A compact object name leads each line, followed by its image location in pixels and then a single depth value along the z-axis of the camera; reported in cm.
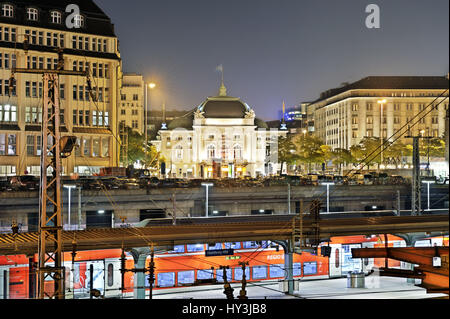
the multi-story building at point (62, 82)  6306
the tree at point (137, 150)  9569
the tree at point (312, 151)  9919
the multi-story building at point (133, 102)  15312
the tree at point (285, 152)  10600
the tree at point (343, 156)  9606
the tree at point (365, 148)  9270
